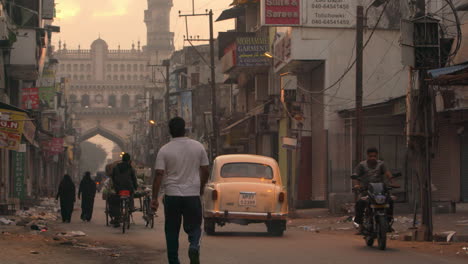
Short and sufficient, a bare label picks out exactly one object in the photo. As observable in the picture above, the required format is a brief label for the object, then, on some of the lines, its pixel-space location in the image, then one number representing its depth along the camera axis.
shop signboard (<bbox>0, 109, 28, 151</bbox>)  23.69
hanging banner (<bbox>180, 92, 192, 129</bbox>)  69.56
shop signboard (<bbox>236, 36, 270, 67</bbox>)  41.28
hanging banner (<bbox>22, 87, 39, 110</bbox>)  40.31
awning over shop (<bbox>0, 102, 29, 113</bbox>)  25.34
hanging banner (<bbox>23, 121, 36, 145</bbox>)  30.77
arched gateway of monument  150.25
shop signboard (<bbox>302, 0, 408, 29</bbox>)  32.50
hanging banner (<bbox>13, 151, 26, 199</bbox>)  35.84
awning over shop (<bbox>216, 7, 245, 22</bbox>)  50.25
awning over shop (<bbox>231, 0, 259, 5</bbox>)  45.26
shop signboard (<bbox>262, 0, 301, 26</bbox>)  32.19
